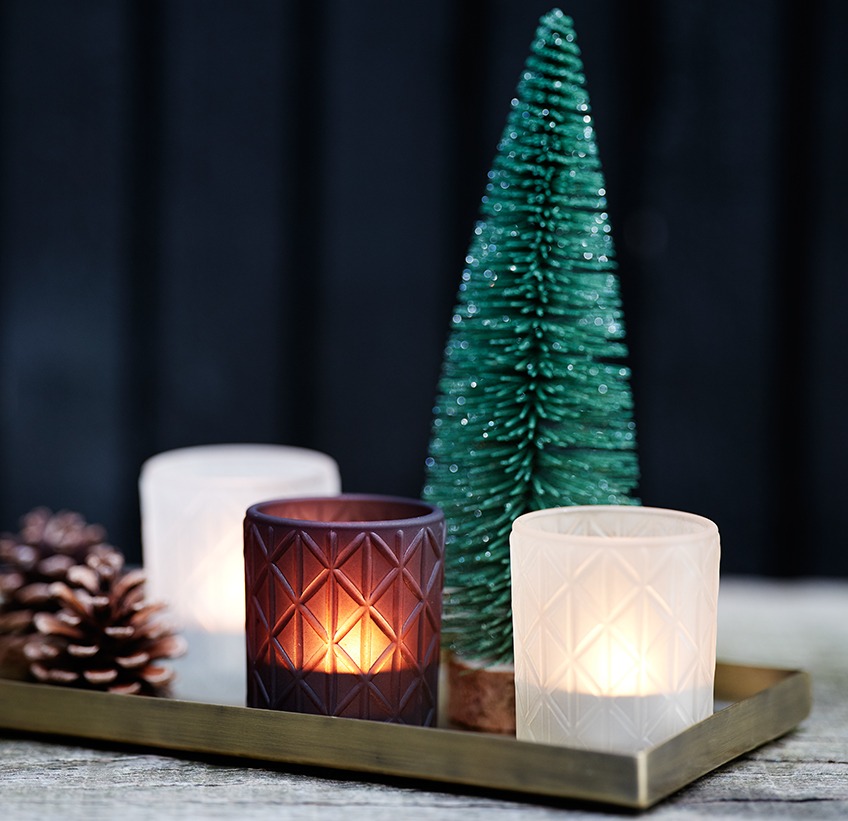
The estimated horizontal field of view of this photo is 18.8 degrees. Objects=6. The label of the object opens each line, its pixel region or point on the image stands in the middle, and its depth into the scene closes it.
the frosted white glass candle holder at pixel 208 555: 1.06
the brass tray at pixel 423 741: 0.90
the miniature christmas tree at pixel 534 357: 1.00
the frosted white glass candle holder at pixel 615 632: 0.92
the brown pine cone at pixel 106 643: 1.01
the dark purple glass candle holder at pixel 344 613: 0.94
